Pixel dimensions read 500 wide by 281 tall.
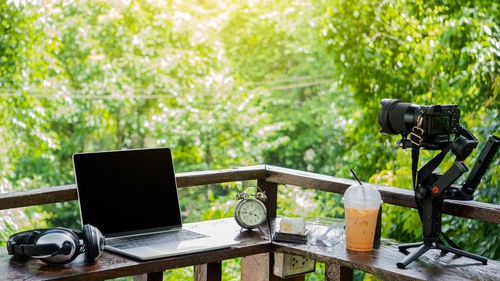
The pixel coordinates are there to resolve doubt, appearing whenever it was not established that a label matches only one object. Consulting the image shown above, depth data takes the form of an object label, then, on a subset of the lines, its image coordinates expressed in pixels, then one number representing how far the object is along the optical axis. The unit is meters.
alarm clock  1.94
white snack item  1.86
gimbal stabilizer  1.55
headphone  1.44
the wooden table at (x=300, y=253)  1.47
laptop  1.72
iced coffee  1.71
